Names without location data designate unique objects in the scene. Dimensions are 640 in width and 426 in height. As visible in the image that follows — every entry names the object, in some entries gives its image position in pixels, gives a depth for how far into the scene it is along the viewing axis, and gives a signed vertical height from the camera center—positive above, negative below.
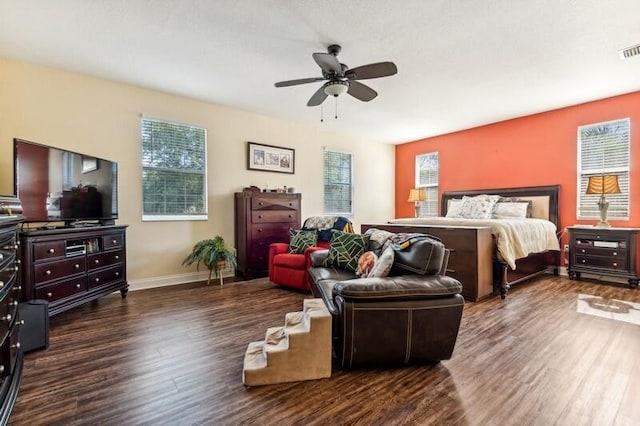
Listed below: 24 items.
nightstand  3.96 -0.58
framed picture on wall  5.06 +0.90
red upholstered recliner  3.83 -0.63
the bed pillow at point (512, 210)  4.84 -0.01
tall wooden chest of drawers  4.59 -0.25
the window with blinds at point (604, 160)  4.29 +0.72
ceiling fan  2.59 +1.23
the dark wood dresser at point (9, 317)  1.47 -0.56
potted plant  4.16 -0.63
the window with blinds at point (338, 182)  6.18 +0.58
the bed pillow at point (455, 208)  5.45 +0.03
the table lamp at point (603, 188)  4.04 +0.28
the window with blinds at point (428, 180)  6.64 +0.66
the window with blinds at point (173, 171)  4.15 +0.56
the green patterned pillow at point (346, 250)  3.02 -0.42
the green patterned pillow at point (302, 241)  4.12 -0.43
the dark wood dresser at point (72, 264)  2.61 -0.53
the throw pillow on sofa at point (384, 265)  2.19 -0.40
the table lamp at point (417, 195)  6.43 +0.31
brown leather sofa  1.86 -0.68
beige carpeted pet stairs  1.82 -0.90
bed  3.48 -0.49
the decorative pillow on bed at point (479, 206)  5.06 +0.06
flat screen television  2.75 +0.25
